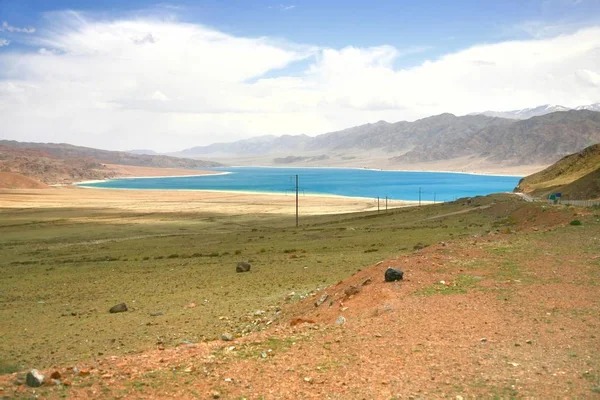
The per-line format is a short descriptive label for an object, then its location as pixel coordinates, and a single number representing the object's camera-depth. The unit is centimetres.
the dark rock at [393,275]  1575
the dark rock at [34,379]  902
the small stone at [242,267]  2727
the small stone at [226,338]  1265
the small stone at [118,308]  1986
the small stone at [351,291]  1522
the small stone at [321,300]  1591
